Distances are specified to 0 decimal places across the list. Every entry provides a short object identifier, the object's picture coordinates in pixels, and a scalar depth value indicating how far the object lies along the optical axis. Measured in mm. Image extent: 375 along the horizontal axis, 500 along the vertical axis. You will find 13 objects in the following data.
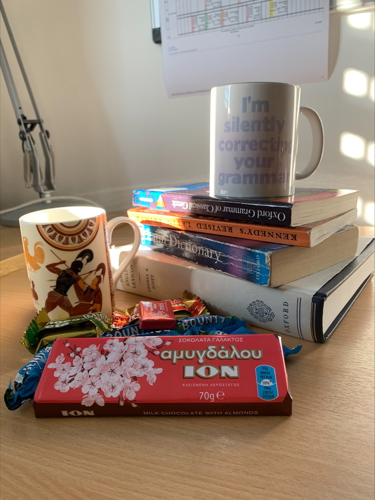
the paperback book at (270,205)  407
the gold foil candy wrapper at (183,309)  421
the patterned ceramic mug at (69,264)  398
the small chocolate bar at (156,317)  391
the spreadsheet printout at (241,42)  783
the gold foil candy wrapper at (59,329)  382
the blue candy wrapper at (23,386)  312
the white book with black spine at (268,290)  388
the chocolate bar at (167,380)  290
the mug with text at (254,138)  432
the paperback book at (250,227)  402
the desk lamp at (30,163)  871
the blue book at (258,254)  398
